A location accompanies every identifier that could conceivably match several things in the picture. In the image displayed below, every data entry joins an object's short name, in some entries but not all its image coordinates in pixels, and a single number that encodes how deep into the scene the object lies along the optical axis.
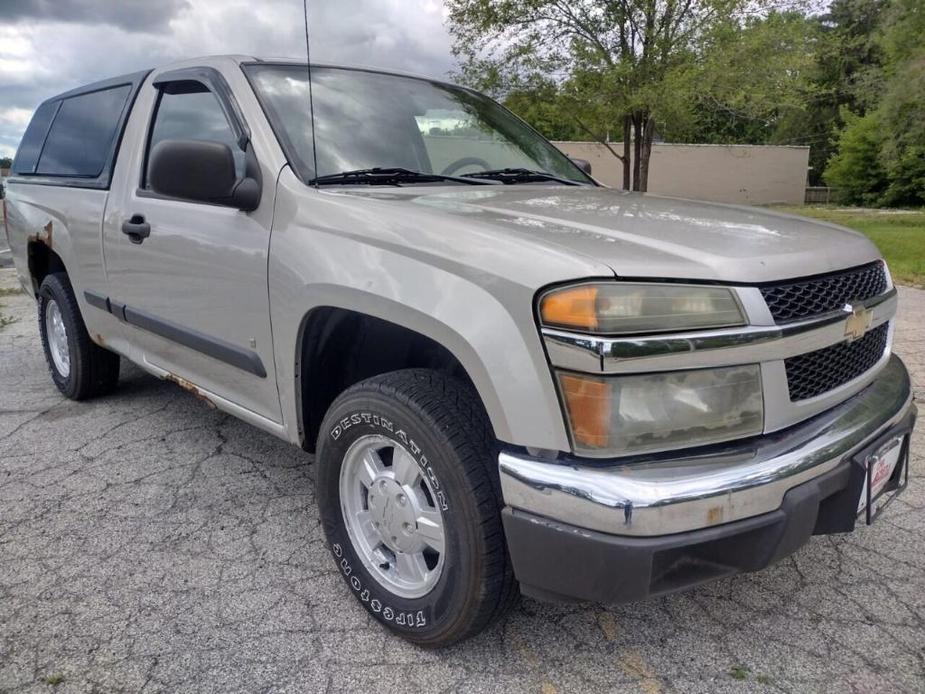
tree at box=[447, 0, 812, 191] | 12.61
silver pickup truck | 1.74
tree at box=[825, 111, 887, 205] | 28.77
